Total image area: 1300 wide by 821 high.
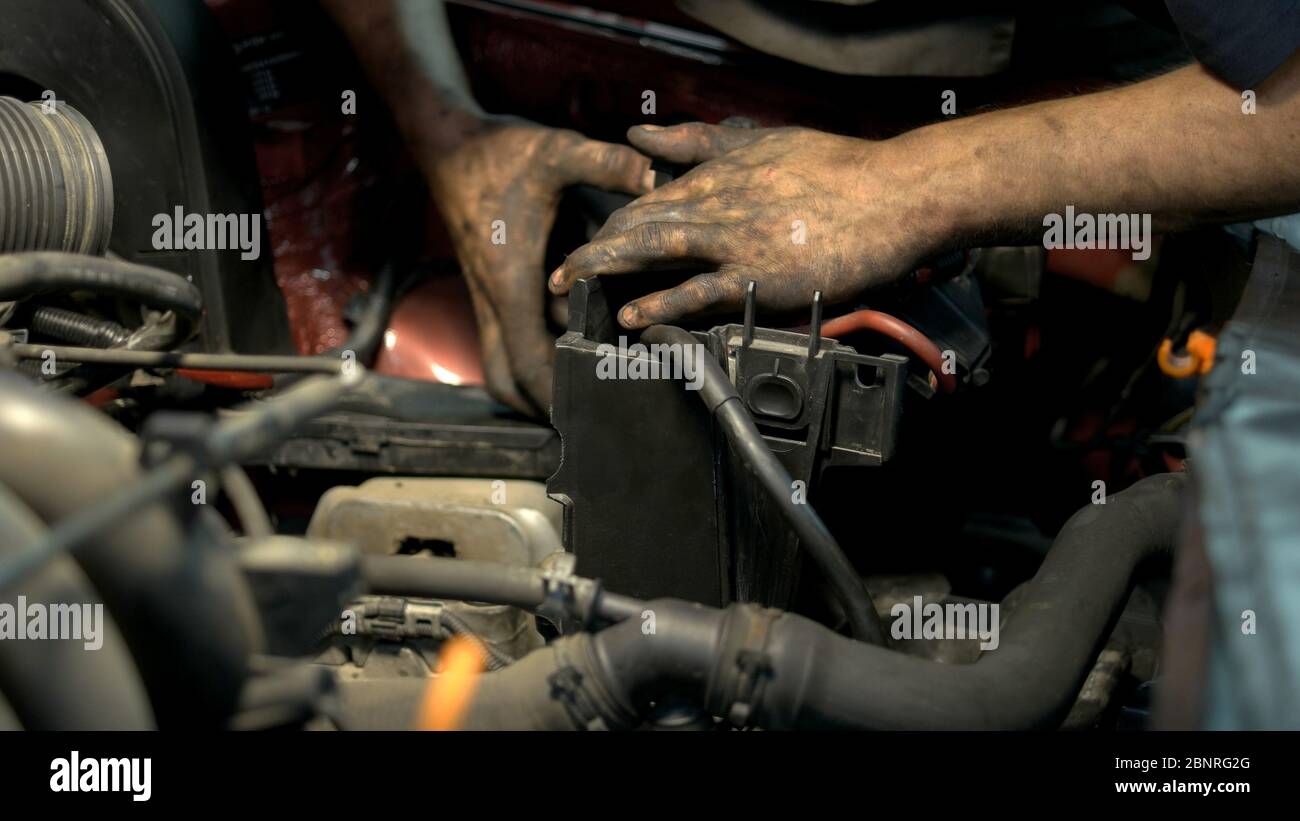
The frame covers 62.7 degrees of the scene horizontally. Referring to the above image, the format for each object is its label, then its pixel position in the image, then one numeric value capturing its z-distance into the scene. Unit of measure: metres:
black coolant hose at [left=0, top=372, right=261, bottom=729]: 0.55
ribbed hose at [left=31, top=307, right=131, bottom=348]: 1.21
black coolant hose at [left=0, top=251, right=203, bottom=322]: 0.74
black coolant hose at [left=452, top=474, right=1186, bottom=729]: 0.71
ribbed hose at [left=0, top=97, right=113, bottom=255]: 1.07
